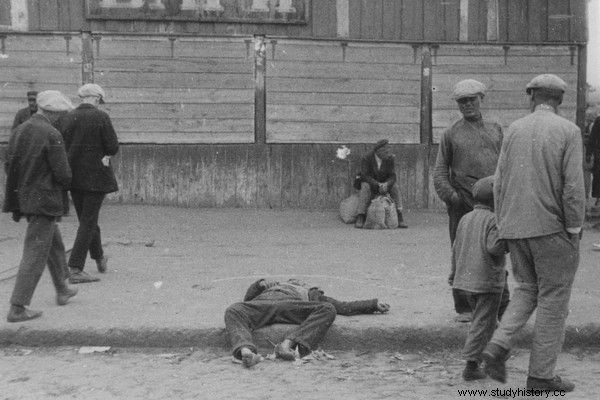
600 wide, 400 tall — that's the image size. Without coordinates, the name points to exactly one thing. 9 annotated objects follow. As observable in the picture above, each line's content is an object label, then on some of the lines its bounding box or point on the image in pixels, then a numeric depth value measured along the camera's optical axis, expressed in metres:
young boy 10.18
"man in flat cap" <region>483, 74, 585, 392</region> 9.43
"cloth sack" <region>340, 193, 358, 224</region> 24.35
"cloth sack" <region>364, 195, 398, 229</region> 23.44
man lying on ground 11.16
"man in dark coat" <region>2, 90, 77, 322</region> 12.53
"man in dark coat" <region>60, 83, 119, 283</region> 15.26
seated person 23.87
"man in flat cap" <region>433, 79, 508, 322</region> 12.82
